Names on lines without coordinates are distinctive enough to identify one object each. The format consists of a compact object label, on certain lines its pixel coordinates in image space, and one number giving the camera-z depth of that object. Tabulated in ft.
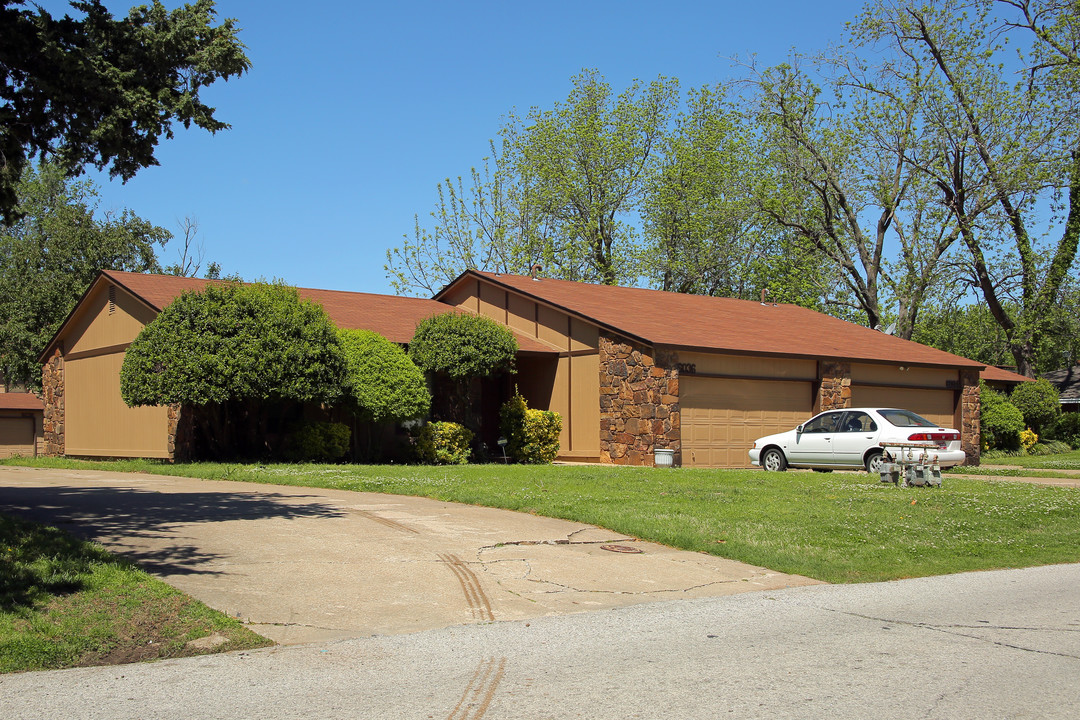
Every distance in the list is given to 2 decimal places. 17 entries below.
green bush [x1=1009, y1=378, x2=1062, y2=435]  114.62
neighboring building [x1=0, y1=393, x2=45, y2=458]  145.07
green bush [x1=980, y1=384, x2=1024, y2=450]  105.19
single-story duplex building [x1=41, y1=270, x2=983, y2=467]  75.05
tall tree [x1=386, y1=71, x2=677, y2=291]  148.56
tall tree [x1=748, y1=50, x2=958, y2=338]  127.03
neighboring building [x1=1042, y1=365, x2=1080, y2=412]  135.95
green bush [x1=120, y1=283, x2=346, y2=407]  63.57
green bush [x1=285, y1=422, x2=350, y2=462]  70.18
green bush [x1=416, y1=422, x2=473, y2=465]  73.20
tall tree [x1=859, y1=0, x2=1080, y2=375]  118.42
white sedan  61.41
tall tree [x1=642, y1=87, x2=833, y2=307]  145.89
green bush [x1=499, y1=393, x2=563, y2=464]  77.77
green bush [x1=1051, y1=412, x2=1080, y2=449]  122.21
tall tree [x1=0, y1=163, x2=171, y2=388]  128.77
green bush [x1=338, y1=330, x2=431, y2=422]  69.72
